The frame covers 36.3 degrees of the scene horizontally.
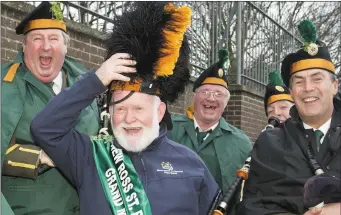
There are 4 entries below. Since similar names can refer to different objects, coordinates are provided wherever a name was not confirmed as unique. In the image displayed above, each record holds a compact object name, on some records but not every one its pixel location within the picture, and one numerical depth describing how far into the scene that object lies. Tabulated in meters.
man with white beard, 2.95
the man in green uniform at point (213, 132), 5.09
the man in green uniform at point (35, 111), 3.13
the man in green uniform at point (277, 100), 5.82
